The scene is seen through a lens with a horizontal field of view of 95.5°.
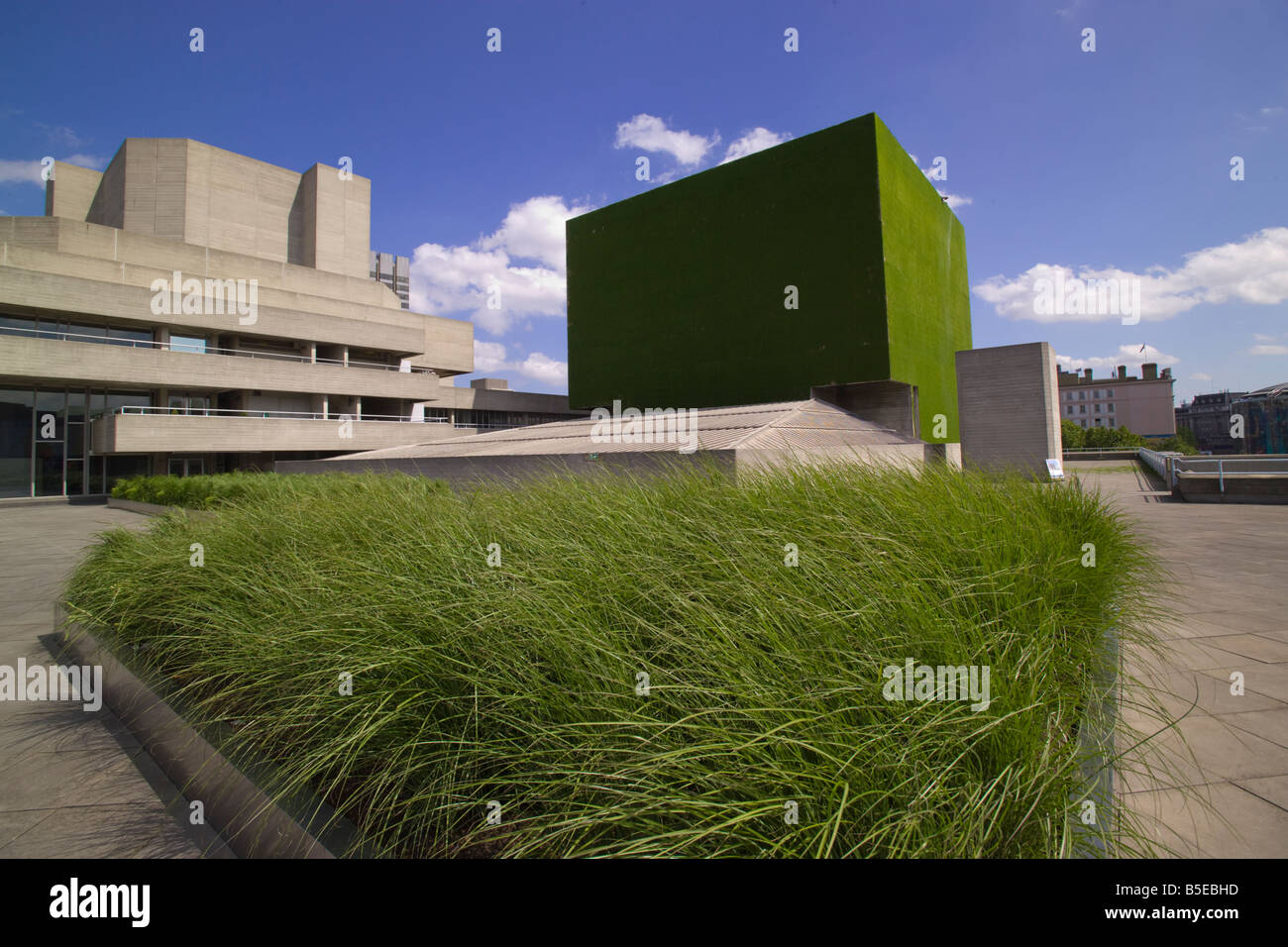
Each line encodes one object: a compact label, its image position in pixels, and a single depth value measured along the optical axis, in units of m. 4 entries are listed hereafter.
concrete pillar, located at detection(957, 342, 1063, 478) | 19.75
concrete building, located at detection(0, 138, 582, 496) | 21.77
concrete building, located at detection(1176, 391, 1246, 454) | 77.94
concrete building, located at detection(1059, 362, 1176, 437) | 78.62
